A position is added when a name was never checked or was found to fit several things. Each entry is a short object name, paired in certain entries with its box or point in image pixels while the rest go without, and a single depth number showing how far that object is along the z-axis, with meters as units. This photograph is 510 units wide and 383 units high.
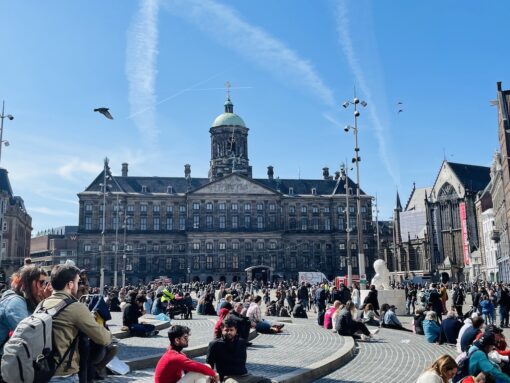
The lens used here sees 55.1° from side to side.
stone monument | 24.58
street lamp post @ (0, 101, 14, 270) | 28.85
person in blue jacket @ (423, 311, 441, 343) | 14.98
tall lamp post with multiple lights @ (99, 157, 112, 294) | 72.12
